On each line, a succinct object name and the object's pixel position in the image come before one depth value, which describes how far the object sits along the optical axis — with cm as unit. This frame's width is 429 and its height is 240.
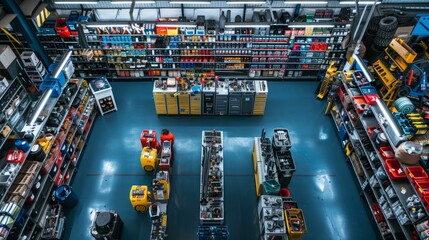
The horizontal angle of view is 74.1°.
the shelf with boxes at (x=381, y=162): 766
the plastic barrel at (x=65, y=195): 906
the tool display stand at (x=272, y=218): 806
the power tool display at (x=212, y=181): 855
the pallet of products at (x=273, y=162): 938
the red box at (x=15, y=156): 790
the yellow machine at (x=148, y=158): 1002
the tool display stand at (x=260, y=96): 1190
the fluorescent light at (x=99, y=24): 1017
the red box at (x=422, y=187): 724
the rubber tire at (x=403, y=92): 1088
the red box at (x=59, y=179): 941
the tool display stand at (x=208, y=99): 1193
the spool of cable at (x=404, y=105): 988
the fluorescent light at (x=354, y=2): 1014
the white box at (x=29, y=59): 1067
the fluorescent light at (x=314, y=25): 1172
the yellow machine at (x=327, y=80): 1254
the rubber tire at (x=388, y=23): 1213
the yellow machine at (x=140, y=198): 892
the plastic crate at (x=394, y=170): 812
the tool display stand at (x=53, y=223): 859
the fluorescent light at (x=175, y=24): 1129
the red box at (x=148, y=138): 1038
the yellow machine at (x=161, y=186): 900
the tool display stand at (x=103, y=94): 1168
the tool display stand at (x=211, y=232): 809
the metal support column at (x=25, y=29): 938
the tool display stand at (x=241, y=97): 1193
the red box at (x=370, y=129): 955
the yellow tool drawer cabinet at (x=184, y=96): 1188
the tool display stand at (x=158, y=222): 824
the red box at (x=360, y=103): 1021
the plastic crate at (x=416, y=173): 764
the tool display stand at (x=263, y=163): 943
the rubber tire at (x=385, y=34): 1245
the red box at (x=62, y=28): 1215
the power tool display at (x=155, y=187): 861
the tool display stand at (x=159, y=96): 1180
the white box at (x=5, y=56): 964
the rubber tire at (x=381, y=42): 1270
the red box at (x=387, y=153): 862
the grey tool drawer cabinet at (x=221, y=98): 1196
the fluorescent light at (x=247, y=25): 1158
